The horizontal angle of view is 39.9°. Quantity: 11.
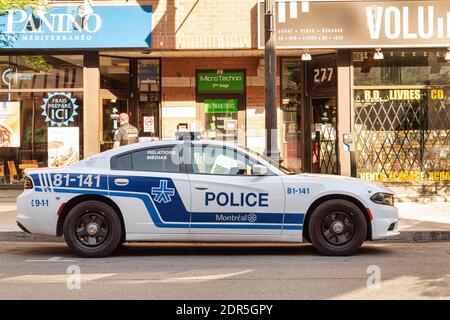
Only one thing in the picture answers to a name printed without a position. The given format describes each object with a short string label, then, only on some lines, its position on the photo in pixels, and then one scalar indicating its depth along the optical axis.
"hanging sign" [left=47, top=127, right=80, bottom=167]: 13.85
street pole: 10.62
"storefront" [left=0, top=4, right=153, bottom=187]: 13.16
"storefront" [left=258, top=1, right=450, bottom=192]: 12.95
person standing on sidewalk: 11.59
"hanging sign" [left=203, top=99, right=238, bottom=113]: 14.55
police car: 7.90
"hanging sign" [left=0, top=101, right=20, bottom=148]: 13.99
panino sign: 13.13
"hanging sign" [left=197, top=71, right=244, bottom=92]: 14.52
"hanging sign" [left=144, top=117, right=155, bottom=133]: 14.73
